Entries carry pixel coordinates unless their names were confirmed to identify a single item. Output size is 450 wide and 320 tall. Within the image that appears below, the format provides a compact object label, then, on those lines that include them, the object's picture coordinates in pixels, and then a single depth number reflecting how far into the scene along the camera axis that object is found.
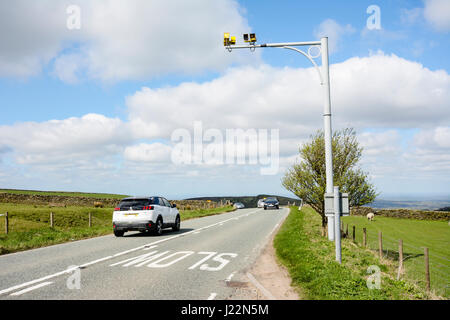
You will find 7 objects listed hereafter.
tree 18.16
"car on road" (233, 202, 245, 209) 56.79
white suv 15.68
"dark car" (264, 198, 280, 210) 49.16
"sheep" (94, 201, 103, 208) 49.03
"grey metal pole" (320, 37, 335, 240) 10.77
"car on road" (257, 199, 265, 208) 55.09
